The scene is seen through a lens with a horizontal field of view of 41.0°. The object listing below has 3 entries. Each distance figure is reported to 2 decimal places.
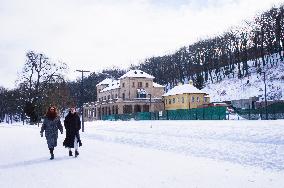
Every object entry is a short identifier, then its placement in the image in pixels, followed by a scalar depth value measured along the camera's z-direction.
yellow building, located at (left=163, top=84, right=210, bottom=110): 75.12
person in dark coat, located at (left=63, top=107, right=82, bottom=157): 13.49
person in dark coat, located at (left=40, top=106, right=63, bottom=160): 13.16
